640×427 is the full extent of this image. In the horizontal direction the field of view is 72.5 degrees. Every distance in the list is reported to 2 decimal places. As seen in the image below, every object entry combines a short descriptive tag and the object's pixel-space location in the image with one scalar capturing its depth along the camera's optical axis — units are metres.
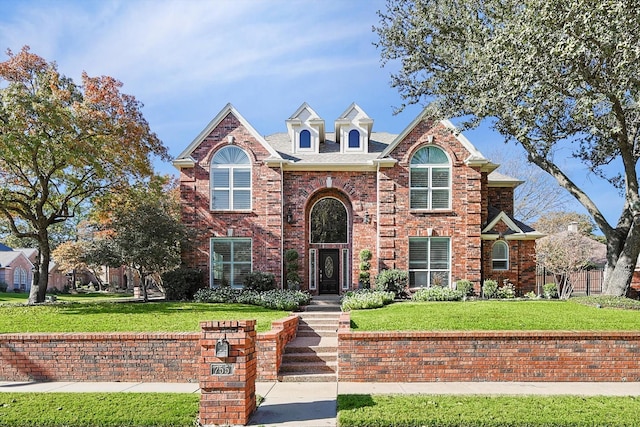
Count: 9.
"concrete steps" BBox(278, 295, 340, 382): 9.07
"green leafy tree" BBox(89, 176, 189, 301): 16.56
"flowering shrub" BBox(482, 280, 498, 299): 18.27
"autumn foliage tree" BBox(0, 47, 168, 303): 14.05
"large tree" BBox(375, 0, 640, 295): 11.36
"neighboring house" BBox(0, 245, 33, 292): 39.94
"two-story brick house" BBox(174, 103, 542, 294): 18.72
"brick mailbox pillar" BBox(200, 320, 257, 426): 6.34
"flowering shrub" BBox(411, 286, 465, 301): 17.23
